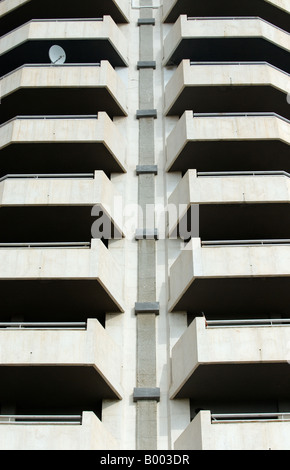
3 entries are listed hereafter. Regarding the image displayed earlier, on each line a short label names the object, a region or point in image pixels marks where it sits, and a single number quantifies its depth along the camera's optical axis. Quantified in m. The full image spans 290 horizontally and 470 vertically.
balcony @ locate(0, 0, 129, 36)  29.97
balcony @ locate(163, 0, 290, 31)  29.59
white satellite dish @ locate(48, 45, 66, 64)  27.53
